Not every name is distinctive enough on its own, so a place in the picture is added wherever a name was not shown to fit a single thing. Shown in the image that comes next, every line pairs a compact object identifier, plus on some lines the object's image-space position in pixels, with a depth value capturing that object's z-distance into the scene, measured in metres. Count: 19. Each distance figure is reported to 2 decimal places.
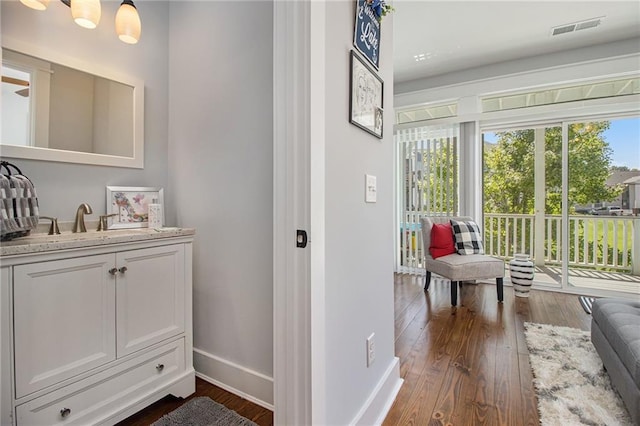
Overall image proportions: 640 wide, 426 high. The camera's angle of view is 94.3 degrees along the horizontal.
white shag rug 1.41
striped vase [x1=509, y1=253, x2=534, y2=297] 3.22
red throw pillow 3.37
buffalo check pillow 3.36
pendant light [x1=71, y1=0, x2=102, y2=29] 1.34
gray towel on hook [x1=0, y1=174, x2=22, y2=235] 1.08
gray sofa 1.30
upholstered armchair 2.98
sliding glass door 3.29
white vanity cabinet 1.05
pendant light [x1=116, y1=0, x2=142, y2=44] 1.50
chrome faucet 1.51
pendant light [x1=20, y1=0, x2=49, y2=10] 1.27
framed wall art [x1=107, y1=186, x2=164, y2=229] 1.69
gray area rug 1.39
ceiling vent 2.88
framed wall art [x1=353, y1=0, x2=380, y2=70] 1.29
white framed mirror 1.36
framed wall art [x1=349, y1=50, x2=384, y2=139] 1.24
